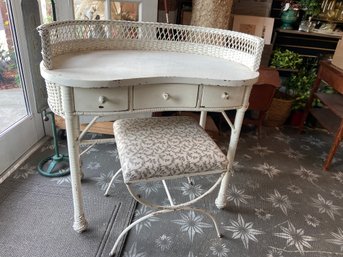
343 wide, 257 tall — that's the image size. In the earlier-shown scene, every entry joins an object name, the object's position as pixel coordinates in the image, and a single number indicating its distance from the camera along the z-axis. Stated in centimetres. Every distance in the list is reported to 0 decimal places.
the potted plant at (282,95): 251
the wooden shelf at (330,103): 193
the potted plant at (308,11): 238
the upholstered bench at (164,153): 105
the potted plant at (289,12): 243
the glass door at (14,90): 160
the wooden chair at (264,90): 211
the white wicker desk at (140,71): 98
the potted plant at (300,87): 251
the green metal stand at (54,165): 167
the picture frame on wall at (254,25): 242
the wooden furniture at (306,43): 257
